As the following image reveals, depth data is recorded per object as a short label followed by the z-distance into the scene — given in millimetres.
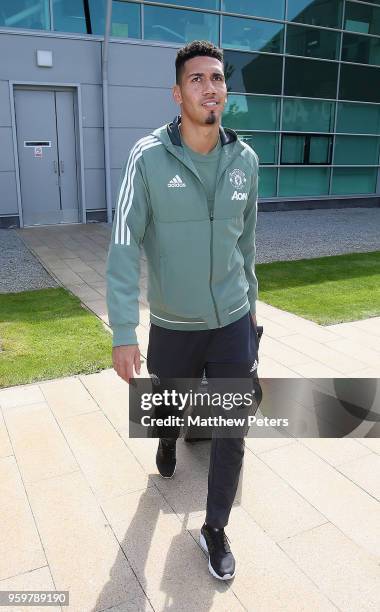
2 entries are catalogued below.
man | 2299
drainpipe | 11167
